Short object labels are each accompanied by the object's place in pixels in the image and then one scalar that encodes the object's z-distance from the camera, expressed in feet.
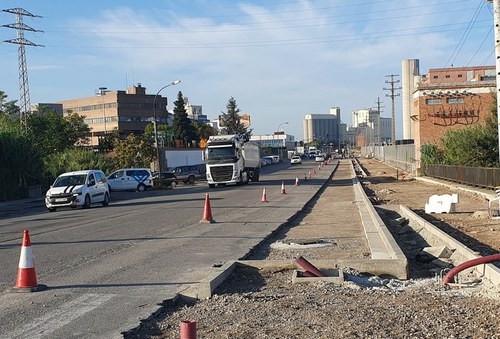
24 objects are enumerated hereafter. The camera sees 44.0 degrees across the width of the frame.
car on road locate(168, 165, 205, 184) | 174.50
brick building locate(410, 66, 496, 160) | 178.17
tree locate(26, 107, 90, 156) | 248.32
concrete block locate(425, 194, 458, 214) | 68.74
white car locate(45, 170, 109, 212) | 90.02
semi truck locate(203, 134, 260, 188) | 137.69
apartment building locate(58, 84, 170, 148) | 431.84
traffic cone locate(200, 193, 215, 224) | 59.97
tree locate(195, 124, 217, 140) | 406.82
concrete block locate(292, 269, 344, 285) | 28.40
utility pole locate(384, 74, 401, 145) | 262.88
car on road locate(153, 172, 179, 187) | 159.38
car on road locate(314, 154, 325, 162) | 372.19
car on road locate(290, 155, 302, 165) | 338.34
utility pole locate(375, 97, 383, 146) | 376.00
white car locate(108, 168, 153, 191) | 143.74
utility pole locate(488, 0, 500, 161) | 68.13
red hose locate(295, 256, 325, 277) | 29.45
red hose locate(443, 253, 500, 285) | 26.75
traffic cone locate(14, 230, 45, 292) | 28.66
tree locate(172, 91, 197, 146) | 370.12
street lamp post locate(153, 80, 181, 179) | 149.18
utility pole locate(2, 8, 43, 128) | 161.79
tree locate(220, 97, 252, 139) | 482.69
